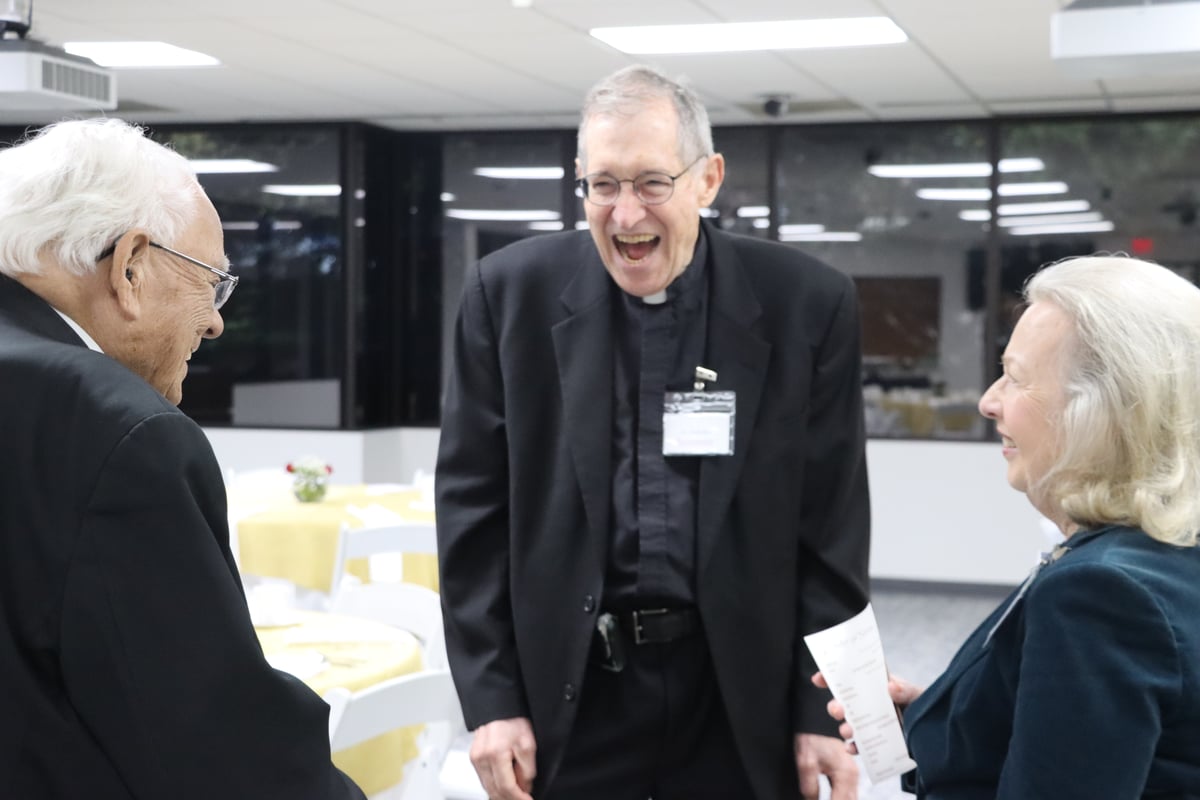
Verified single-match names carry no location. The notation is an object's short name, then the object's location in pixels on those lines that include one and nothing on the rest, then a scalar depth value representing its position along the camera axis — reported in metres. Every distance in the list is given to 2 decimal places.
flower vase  5.80
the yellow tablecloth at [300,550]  5.32
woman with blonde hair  1.38
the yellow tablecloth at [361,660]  2.92
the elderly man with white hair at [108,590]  1.20
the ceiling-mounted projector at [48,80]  5.00
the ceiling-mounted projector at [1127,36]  3.97
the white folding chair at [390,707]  2.44
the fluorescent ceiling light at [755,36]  5.82
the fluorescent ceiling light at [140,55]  6.51
